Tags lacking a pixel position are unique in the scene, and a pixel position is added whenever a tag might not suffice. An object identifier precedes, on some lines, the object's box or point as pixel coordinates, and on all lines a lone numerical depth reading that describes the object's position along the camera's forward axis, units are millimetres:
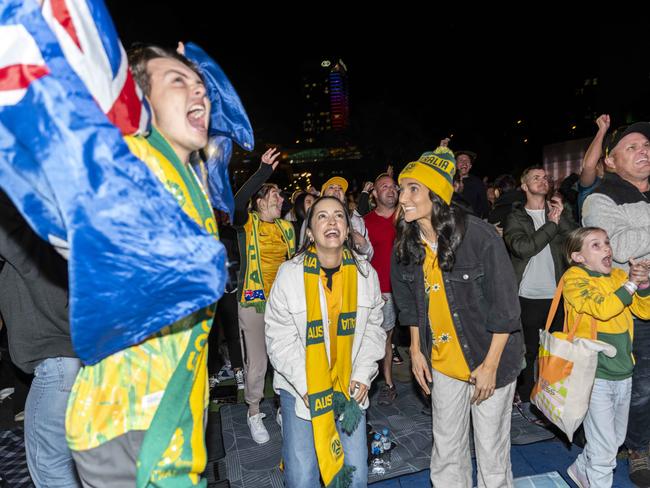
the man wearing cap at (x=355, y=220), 4871
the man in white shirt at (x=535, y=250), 4258
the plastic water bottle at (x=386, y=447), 3790
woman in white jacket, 2779
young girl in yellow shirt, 2984
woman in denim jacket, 2664
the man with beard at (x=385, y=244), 4992
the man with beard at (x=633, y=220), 3160
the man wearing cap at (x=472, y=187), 6965
